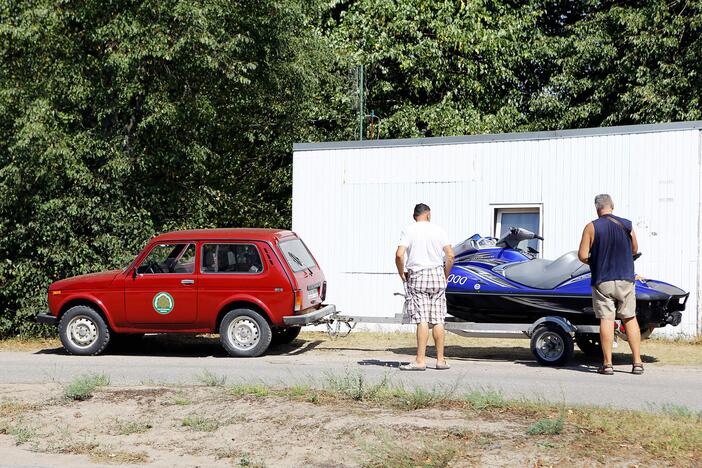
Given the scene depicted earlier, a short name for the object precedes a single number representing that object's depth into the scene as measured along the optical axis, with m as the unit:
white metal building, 14.56
